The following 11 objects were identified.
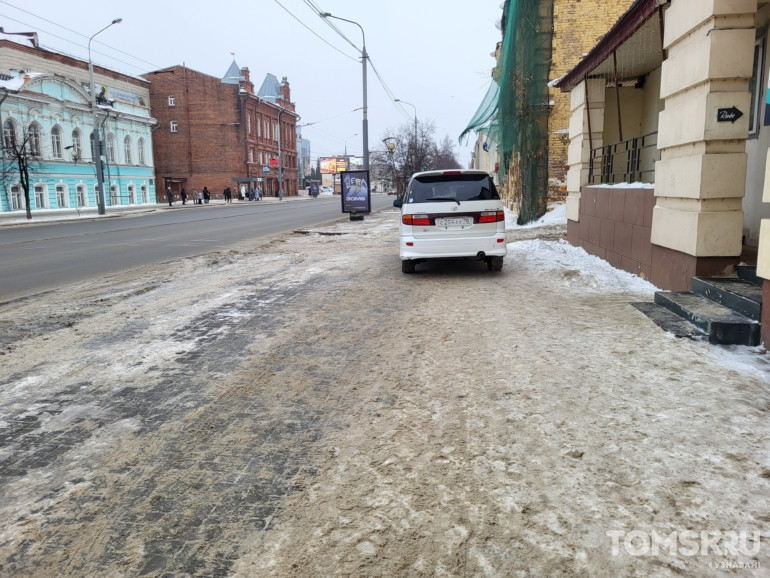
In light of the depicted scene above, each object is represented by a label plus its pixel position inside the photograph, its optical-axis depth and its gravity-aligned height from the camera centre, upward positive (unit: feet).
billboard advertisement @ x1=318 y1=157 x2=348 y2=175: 409.08 +25.08
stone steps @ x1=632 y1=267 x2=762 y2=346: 16.55 -3.60
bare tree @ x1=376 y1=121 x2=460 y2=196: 131.03 +10.44
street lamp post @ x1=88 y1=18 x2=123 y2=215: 113.91 +10.51
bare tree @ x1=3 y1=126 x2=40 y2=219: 104.61 +8.52
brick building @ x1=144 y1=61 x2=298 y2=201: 215.10 +26.17
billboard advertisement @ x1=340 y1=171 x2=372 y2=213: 84.02 +0.83
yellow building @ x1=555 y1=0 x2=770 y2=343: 20.39 +1.59
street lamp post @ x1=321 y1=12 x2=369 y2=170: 94.68 +11.91
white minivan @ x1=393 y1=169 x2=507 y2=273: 29.71 -1.06
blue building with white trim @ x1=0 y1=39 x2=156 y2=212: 118.52 +16.09
